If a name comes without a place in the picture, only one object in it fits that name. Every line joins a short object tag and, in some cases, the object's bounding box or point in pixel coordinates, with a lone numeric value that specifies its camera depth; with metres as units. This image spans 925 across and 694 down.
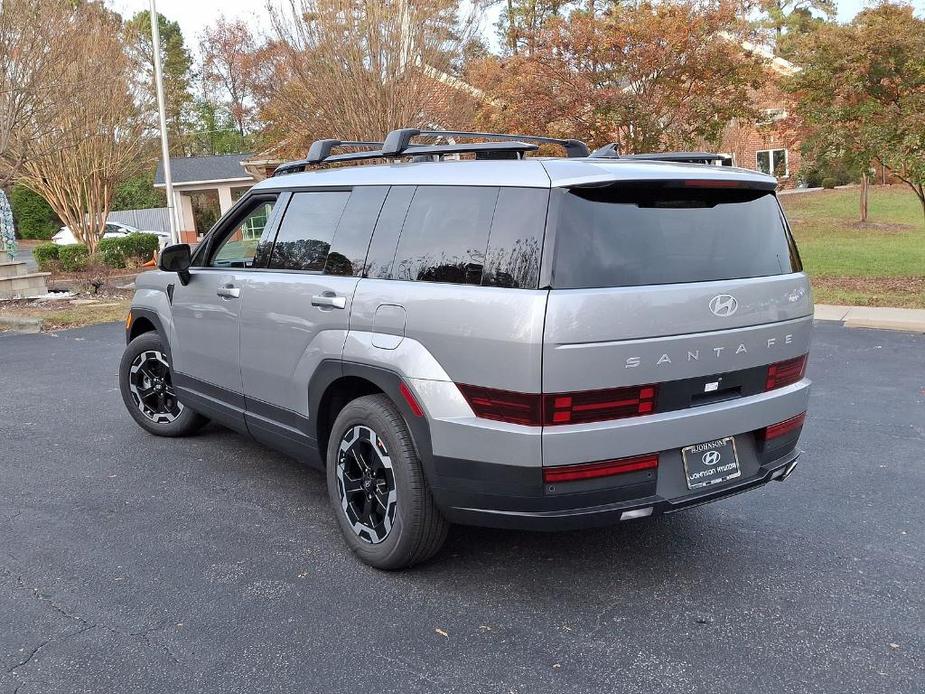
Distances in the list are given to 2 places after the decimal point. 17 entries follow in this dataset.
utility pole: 19.31
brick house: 19.53
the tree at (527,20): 16.42
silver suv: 3.12
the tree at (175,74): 48.56
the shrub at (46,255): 19.64
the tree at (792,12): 25.27
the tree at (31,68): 13.72
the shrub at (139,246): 21.66
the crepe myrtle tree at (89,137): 16.46
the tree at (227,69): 47.05
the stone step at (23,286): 15.26
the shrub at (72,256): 19.28
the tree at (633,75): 15.16
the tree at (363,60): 15.70
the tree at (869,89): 12.45
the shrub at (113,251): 20.96
